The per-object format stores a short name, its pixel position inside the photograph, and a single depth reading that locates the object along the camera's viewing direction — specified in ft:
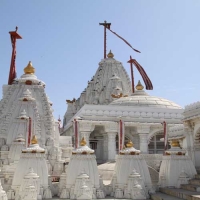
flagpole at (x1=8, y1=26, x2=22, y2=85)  81.71
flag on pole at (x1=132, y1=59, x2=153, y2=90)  117.60
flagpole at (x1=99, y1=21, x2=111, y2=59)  142.72
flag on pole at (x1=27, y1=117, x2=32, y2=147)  60.03
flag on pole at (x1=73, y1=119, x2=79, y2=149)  63.28
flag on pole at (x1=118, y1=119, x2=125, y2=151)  71.64
